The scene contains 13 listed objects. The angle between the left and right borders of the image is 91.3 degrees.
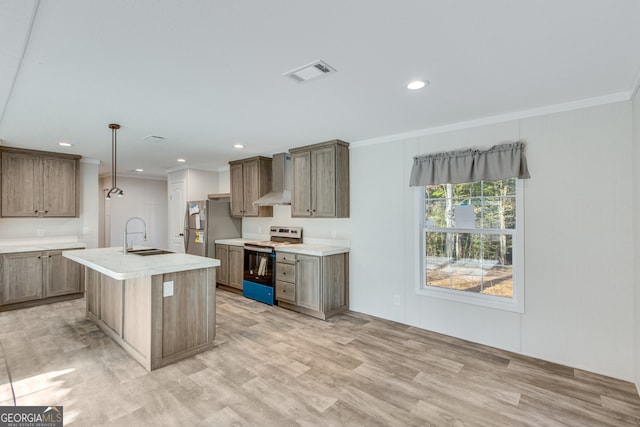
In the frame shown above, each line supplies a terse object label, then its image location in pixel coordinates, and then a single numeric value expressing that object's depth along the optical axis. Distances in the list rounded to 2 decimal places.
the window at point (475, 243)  3.21
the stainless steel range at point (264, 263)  4.75
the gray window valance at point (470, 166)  3.06
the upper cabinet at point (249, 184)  5.41
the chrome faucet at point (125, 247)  3.59
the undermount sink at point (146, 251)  3.61
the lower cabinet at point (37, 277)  4.41
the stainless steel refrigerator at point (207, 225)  5.75
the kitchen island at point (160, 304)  2.75
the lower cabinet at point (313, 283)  4.10
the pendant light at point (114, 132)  3.51
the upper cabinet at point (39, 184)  4.63
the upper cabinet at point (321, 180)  4.29
